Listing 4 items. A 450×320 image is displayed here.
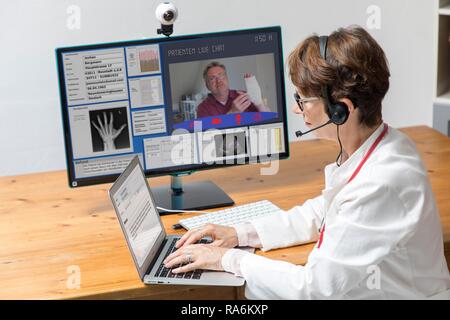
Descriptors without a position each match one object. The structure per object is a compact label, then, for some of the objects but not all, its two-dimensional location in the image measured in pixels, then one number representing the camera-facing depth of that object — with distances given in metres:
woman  1.61
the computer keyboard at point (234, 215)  2.06
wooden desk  1.75
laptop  1.75
